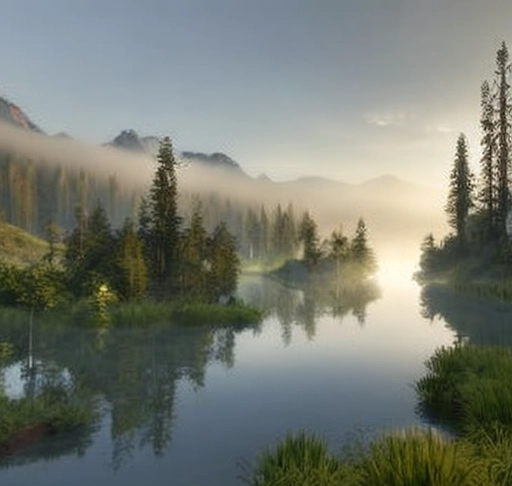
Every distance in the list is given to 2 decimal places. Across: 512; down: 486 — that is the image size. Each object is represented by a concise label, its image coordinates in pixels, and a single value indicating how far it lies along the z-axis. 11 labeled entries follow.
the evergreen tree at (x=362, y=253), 157.00
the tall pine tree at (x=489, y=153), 89.94
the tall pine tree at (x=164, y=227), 66.12
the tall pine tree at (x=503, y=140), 87.50
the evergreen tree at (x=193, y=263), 65.38
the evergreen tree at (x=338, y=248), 152.62
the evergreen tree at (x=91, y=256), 57.47
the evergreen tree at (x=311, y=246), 153.75
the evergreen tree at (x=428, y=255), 123.12
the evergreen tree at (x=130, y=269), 58.38
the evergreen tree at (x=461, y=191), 106.69
